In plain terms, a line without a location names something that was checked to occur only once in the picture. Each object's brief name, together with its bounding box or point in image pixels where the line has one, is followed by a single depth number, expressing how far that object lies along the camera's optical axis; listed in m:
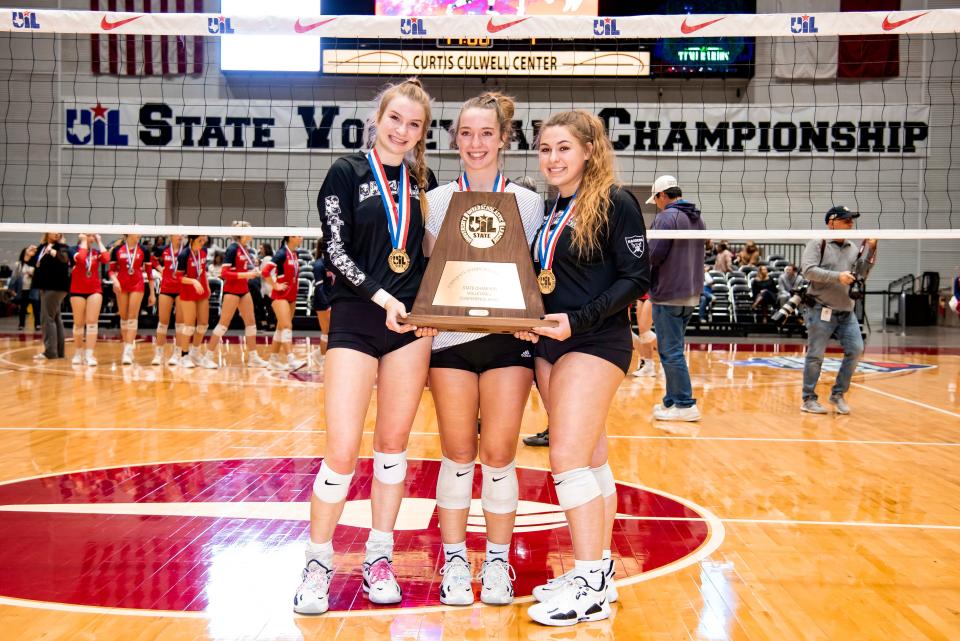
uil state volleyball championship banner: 16.67
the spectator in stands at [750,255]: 17.02
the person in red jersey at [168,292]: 10.24
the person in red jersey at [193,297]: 10.05
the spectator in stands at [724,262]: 16.56
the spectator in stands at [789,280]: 14.45
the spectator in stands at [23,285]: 14.73
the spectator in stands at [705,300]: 15.25
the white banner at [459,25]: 5.10
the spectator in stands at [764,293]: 15.14
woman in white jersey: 2.96
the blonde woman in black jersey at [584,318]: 2.85
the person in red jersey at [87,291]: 10.48
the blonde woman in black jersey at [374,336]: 2.93
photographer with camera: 6.93
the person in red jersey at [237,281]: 9.77
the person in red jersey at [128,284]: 10.54
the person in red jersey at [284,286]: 10.09
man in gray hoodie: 6.70
